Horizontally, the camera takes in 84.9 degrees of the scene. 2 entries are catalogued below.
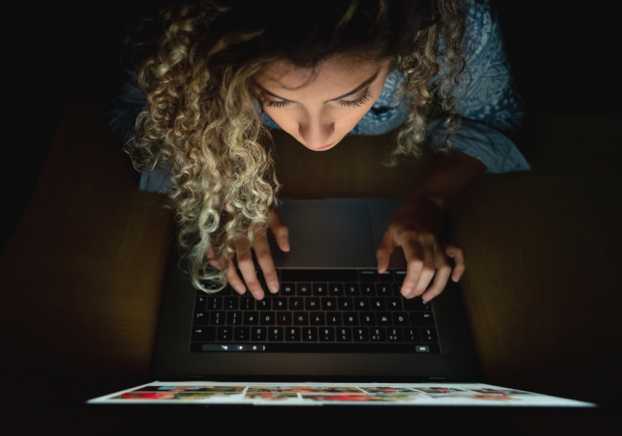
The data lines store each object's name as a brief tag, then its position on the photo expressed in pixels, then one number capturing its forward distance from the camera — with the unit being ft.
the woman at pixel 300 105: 1.40
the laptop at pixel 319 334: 1.79
